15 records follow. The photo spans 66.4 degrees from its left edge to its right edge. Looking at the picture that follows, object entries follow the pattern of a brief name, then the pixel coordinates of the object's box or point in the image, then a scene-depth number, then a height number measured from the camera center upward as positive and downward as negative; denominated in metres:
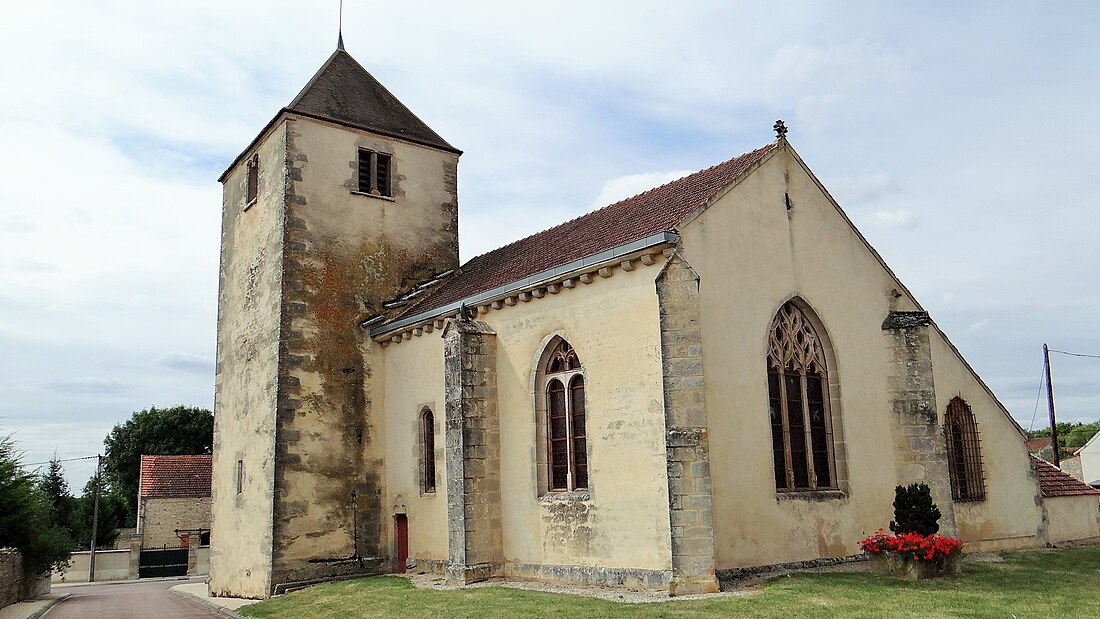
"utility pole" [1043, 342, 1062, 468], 30.33 +1.94
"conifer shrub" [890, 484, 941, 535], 13.34 -0.92
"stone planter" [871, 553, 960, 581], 12.80 -1.75
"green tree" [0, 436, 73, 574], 20.91 -0.99
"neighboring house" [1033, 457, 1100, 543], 19.61 -1.36
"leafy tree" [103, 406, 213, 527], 58.16 +2.55
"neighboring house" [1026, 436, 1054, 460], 57.16 +0.32
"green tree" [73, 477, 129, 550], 47.56 -2.23
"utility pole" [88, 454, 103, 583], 38.38 -3.90
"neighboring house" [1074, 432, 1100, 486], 43.25 -0.64
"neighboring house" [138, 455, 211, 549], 41.09 -1.36
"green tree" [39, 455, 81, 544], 43.69 -1.04
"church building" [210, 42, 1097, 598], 13.23 +1.47
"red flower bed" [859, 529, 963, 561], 12.73 -1.41
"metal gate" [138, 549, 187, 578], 38.81 -3.99
